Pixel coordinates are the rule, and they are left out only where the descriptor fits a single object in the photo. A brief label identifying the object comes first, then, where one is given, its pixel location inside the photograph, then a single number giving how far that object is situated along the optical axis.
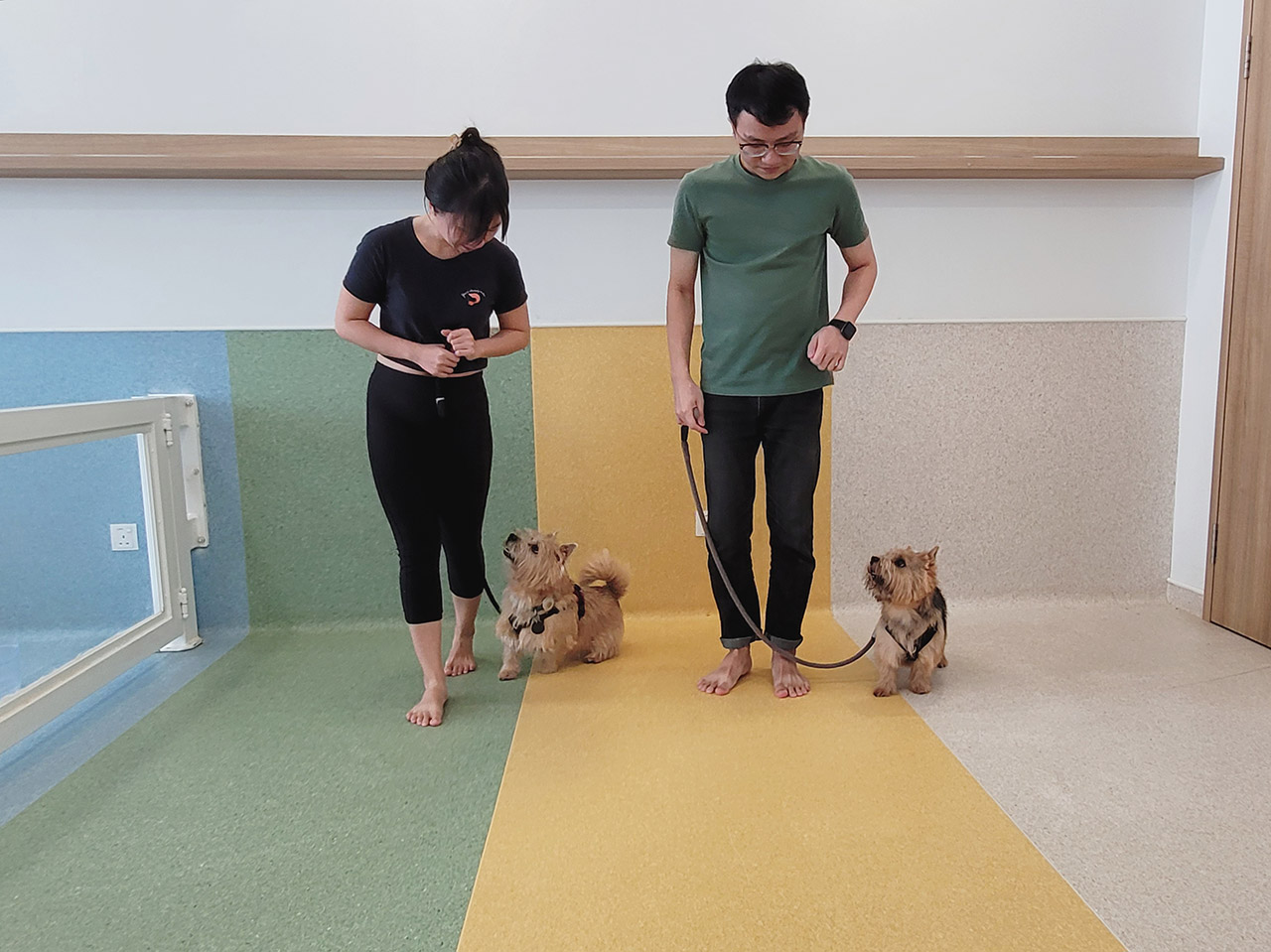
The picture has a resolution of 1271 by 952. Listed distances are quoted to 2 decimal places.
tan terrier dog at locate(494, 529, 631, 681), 2.09
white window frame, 1.78
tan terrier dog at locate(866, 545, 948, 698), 1.98
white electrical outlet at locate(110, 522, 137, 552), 2.29
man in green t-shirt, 1.83
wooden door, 2.29
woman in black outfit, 1.59
